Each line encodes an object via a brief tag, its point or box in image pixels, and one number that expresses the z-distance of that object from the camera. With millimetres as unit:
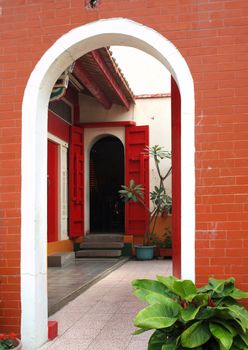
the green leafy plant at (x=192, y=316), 3051
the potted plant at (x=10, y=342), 3656
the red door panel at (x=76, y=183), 10641
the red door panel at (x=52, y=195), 9617
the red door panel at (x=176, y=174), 5223
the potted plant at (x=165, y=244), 10828
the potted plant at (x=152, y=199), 10578
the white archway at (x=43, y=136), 3811
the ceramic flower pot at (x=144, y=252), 10547
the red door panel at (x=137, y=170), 11039
